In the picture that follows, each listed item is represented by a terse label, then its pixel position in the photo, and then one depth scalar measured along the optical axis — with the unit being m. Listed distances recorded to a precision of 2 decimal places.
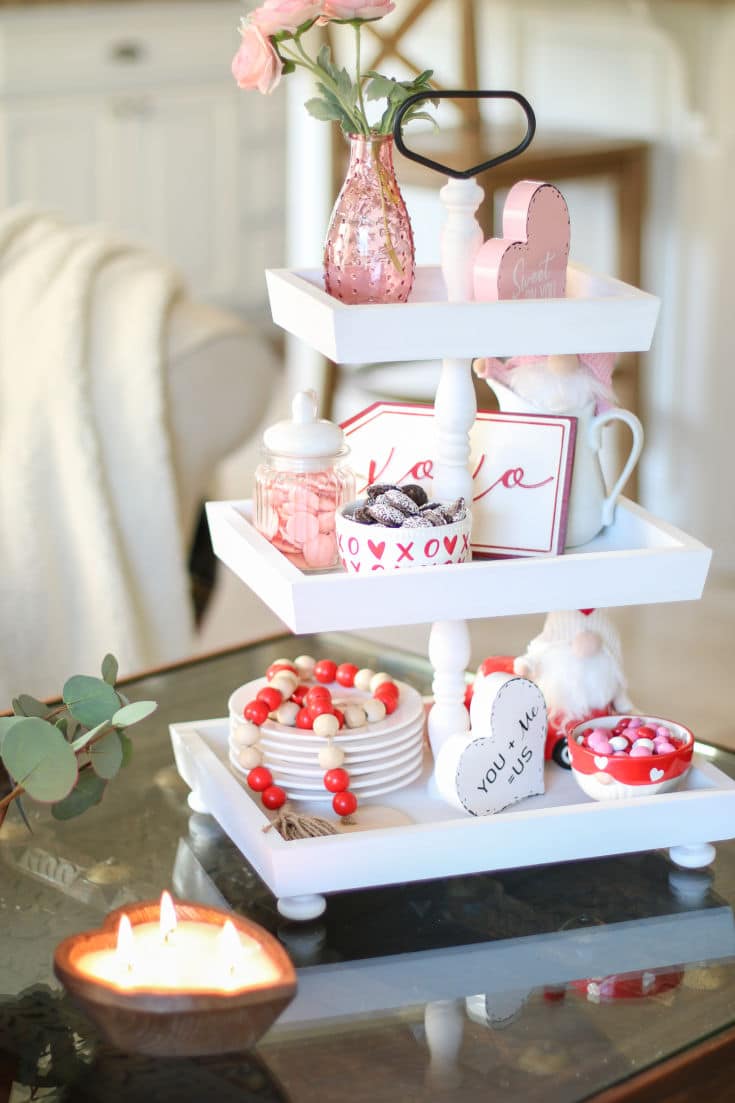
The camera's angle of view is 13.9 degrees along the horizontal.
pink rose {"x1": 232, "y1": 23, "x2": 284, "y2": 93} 2.19
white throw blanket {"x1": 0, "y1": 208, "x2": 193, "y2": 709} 3.28
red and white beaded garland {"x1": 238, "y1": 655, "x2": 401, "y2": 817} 2.30
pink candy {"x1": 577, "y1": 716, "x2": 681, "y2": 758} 2.32
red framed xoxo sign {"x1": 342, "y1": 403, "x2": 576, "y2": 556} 2.31
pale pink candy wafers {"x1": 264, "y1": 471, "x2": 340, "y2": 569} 2.30
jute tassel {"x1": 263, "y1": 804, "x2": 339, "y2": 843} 2.24
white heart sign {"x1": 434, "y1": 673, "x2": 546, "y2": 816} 2.28
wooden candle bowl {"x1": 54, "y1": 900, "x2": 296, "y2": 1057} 2.00
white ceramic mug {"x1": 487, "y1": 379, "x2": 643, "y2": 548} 2.34
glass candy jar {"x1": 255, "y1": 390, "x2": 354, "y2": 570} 2.29
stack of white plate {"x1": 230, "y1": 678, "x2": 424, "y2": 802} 2.32
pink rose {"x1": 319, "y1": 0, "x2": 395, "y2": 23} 2.16
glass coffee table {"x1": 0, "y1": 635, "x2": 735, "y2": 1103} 2.03
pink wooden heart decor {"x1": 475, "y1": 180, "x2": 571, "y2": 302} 2.24
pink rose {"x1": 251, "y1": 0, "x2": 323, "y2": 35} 2.15
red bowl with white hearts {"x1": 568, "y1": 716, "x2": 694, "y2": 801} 2.30
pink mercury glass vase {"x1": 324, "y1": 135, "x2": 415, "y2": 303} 2.23
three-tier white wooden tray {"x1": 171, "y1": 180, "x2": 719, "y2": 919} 2.18
